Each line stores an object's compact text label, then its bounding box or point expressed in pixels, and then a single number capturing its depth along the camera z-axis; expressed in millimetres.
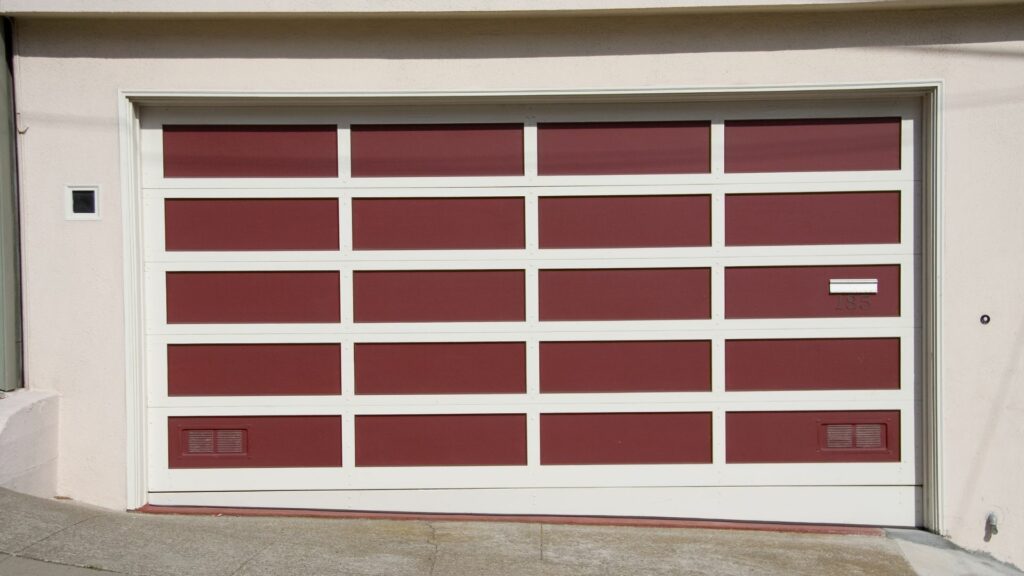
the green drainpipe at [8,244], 5207
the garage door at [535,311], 5453
